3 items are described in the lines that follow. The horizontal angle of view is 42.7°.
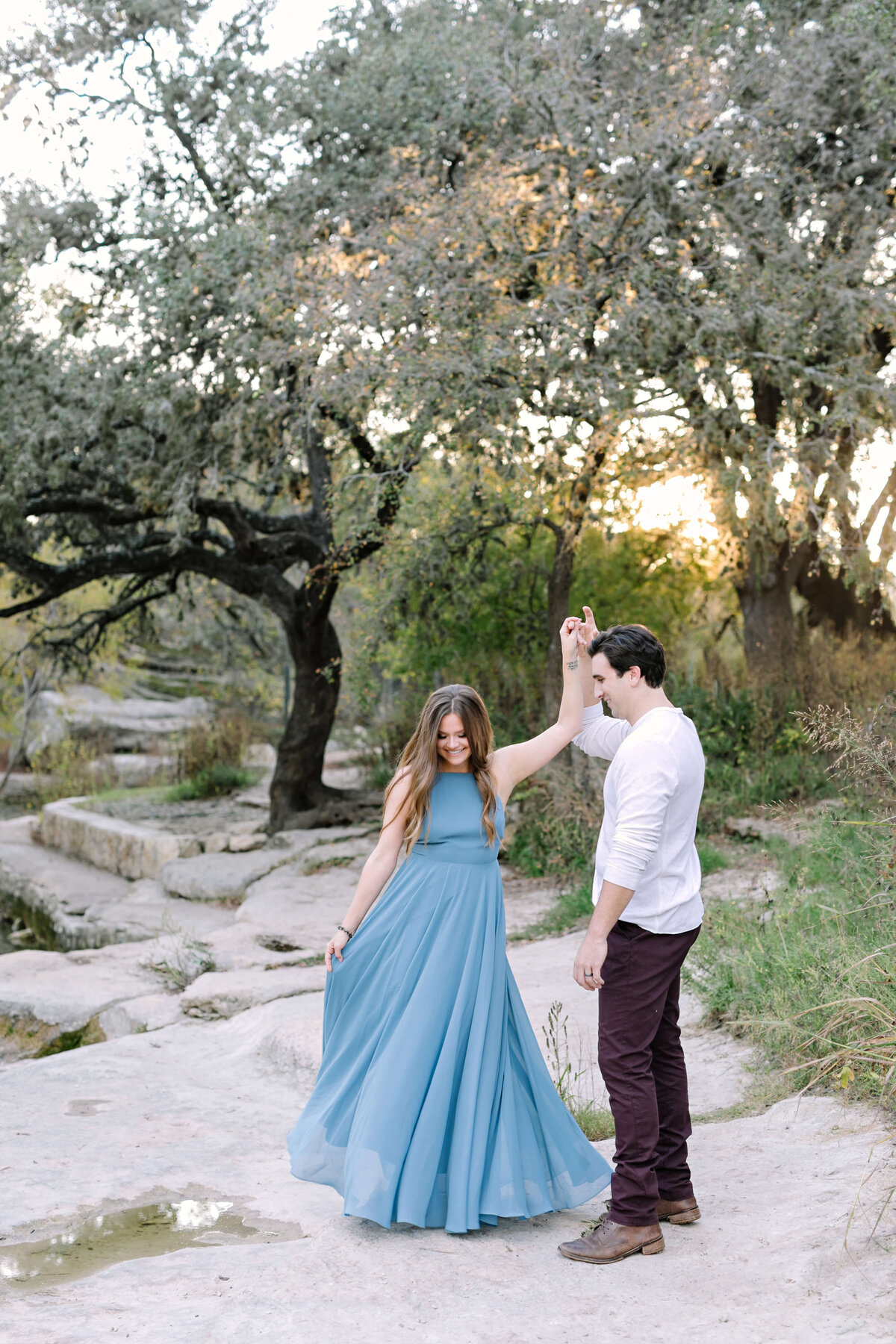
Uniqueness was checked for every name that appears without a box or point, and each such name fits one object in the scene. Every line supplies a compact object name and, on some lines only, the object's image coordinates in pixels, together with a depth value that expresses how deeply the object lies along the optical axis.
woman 3.09
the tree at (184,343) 9.85
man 2.86
